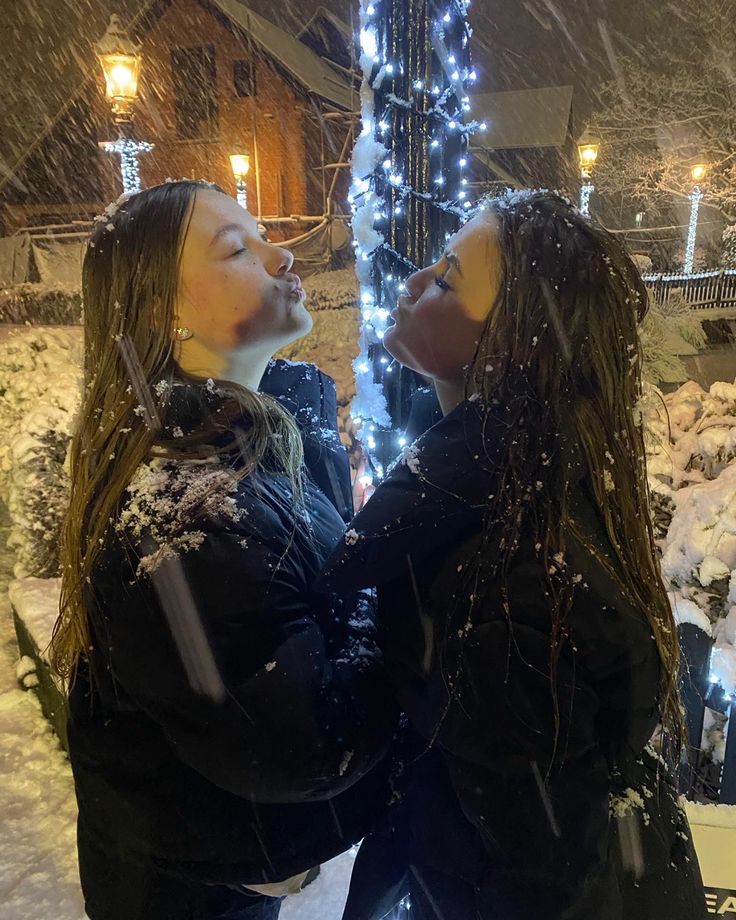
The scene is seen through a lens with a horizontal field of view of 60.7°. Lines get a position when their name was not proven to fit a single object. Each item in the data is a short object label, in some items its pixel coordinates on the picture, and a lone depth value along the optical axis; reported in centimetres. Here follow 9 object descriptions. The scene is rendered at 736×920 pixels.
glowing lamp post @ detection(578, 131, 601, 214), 641
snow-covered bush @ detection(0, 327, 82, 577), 434
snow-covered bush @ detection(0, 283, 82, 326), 1221
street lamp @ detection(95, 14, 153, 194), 538
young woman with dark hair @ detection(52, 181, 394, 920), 107
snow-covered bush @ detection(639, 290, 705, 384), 806
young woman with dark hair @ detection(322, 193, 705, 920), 104
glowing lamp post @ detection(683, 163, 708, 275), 1268
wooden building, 1548
